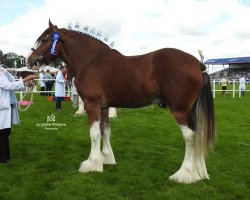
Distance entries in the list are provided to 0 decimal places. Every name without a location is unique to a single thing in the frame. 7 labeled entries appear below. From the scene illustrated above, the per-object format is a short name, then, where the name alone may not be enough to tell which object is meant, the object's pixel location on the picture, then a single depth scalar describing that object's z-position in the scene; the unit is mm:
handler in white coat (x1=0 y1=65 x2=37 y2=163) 6113
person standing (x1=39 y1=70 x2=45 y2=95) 24677
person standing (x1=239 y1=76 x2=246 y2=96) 27469
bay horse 5262
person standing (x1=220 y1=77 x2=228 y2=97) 26703
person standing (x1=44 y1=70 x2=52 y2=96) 23531
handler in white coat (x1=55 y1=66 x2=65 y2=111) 15164
